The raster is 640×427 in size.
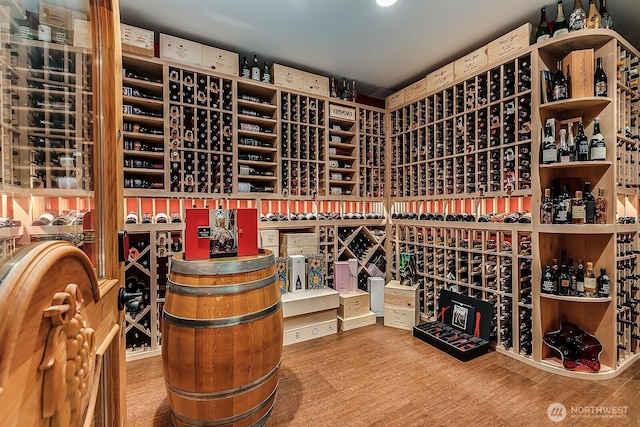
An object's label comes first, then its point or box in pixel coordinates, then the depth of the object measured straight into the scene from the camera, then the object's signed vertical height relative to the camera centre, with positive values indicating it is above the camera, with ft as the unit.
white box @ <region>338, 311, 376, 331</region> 11.44 -4.42
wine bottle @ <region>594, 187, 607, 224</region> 8.29 -0.07
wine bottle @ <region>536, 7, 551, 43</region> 8.89 +5.44
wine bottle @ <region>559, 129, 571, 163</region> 8.50 +1.65
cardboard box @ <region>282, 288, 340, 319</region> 10.31 -3.31
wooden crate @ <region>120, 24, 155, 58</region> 9.17 +5.40
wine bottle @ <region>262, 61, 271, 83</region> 11.83 +5.45
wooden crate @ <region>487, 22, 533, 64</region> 9.13 +5.31
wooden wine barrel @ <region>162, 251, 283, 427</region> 5.16 -2.33
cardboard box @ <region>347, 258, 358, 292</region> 12.38 -2.86
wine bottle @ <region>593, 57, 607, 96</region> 8.41 +3.59
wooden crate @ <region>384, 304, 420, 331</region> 11.46 -4.25
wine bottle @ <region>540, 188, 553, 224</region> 8.70 -0.06
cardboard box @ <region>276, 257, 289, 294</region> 11.07 -2.39
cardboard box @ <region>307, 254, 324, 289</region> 11.68 -2.45
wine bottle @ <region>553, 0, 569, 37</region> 8.59 +5.36
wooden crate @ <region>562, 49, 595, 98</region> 8.40 +3.84
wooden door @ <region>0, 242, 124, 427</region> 1.43 -0.74
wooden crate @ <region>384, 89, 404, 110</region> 13.89 +5.26
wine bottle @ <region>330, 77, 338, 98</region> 13.60 +5.51
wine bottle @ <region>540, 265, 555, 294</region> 8.71 -2.23
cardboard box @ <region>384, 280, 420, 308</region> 11.62 -3.48
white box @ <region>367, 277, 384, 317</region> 13.15 -3.81
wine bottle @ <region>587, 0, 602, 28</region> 8.39 +5.38
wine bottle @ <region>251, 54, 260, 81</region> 11.62 +5.43
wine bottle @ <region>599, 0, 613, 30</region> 8.51 +5.46
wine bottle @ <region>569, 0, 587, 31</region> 8.29 +5.32
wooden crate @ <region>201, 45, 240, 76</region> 10.62 +5.53
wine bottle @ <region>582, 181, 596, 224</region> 8.25 -0.07
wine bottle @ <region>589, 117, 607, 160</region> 8.21 +1.73
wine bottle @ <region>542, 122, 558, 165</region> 8.59 +1.75
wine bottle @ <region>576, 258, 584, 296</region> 8.57 -2.14
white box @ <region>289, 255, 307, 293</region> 11.25 -2.45
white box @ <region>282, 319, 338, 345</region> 10.30 -4.39
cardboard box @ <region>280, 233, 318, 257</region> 11.85 -1.38
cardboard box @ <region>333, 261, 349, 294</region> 12.21 -2.79
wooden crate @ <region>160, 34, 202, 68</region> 9.92 +5.54
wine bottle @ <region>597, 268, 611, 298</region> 8.33 -2.22
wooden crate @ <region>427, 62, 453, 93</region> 11.60 +5.26
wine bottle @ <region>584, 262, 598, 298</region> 8.38 -2.16
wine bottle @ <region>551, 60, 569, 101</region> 8.57 +3.47
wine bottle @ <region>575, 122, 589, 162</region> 8.50 +1.74
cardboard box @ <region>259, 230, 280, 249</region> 11.34 -1.07
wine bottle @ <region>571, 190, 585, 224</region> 8.23 -0.09
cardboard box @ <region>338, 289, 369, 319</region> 11.62 -3.78
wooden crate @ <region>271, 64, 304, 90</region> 11.88 +5.45
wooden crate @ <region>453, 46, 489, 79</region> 10.39 +5.29
